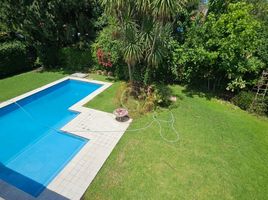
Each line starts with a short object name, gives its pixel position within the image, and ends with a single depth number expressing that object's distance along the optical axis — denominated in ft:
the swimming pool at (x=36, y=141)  21.52
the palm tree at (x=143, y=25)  29.07
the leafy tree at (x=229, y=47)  31.86
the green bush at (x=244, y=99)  33.96
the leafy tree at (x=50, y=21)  45.78
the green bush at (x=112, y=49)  44.45
